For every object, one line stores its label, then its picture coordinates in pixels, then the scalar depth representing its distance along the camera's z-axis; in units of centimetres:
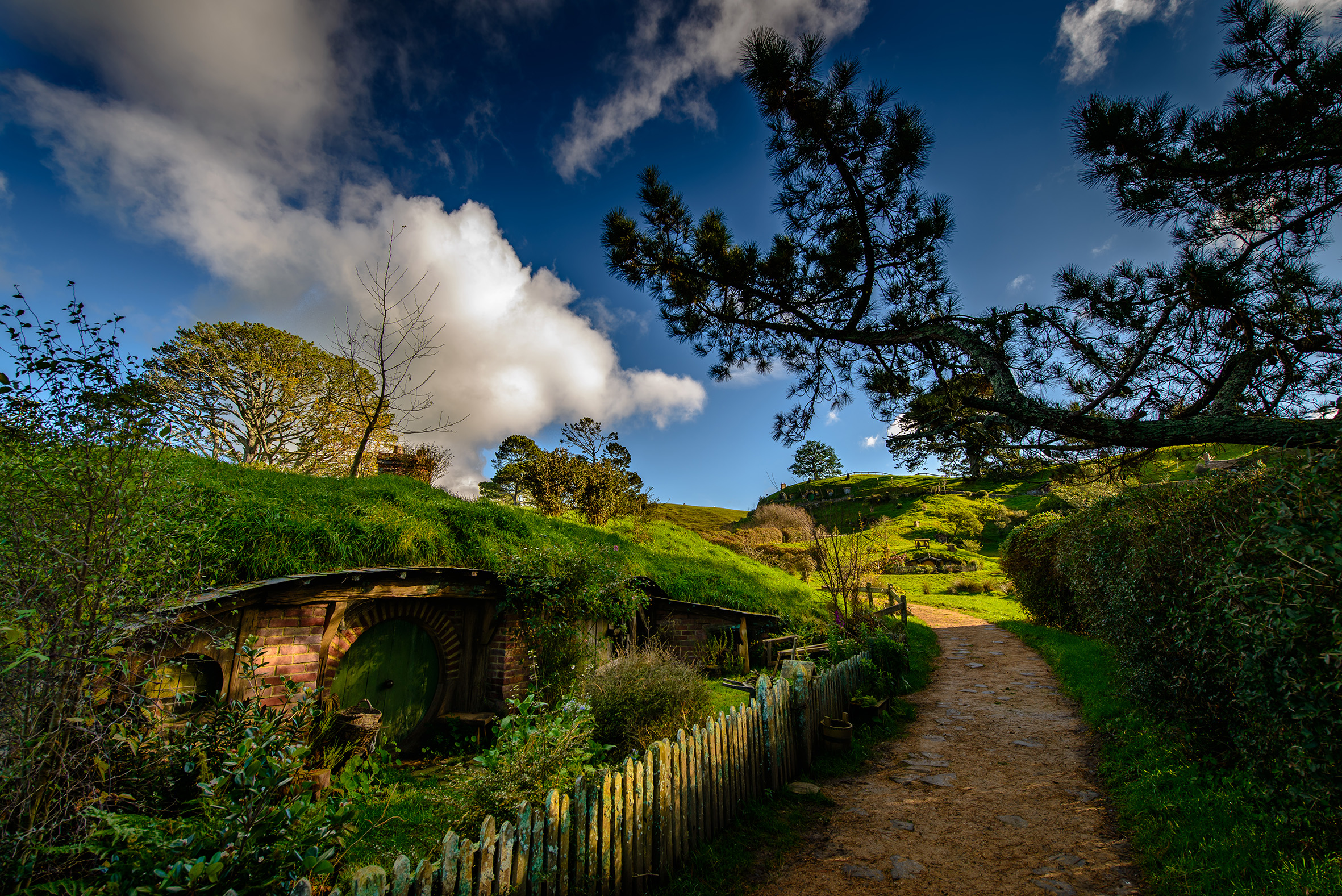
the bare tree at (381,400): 1185
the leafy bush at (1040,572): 1405
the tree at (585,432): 2700
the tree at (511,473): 2088
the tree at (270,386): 2069
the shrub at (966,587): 2953
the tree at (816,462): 8219
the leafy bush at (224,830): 240
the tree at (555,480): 1902
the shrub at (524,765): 391
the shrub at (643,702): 640
